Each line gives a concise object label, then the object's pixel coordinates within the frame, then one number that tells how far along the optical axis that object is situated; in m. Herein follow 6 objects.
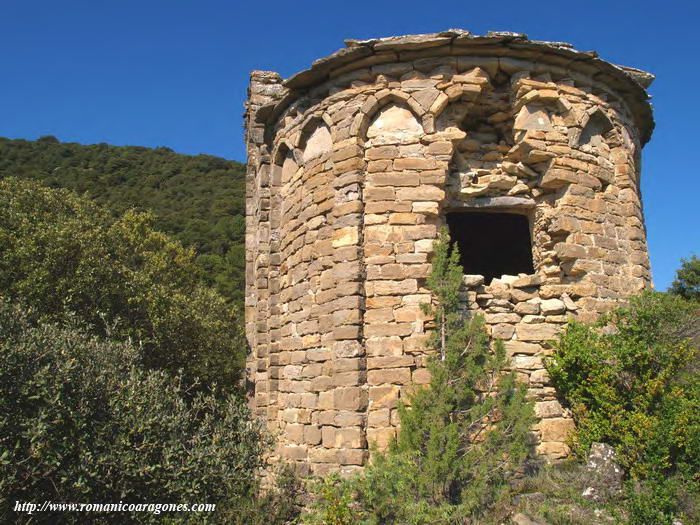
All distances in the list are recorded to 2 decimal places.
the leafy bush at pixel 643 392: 5.51
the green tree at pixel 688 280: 19.42
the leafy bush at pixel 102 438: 5.04
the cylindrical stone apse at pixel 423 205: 6.42
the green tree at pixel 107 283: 11.05
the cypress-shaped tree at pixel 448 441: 5.24
